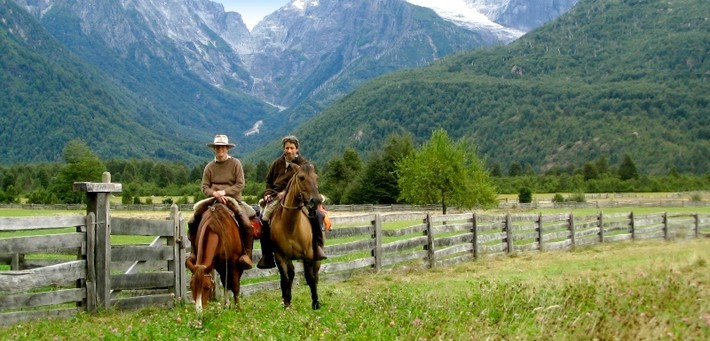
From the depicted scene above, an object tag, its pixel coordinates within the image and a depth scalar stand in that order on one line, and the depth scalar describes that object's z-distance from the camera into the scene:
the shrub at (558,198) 85.31
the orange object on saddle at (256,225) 11.23
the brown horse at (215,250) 9.83
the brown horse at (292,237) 10.78
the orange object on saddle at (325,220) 11.88
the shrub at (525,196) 85.12
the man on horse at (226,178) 10.94
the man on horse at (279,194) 11.34
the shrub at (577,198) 87.06
